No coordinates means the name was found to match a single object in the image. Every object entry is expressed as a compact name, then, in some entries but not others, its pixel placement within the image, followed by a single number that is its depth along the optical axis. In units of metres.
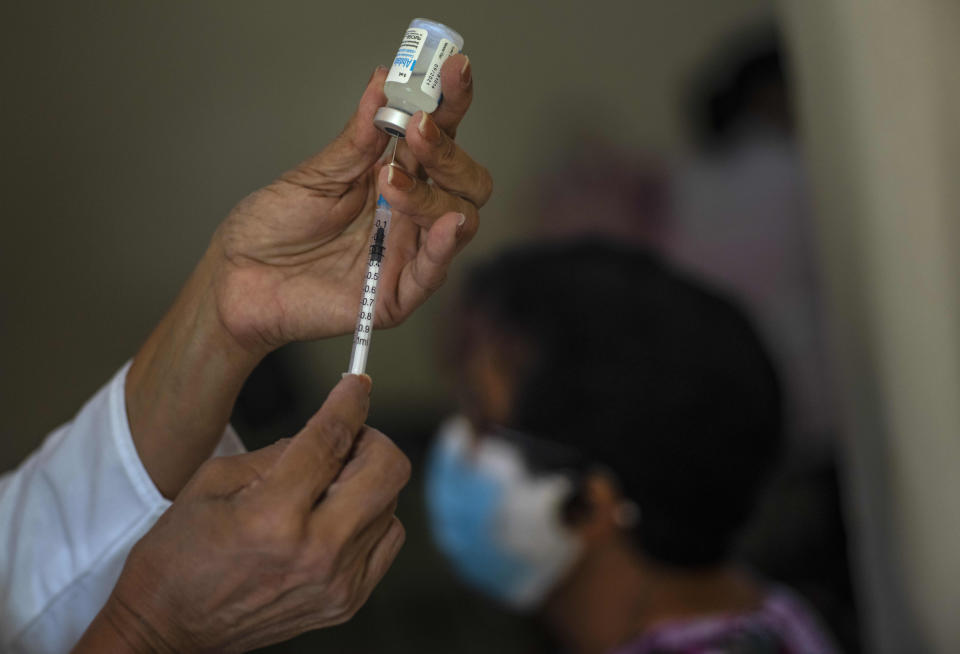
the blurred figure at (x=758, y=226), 2.01
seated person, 1.73
